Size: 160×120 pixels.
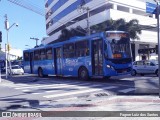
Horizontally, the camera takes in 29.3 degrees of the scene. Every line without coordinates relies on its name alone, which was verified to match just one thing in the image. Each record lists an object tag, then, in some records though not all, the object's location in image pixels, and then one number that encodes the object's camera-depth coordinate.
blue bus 19.28
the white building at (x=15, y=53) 104.04
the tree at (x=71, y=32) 49.13
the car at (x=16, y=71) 41.03
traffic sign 11.15
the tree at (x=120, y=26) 44.16
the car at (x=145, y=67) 26.83
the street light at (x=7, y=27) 31.92
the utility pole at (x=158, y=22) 10.84
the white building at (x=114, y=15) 51.59
